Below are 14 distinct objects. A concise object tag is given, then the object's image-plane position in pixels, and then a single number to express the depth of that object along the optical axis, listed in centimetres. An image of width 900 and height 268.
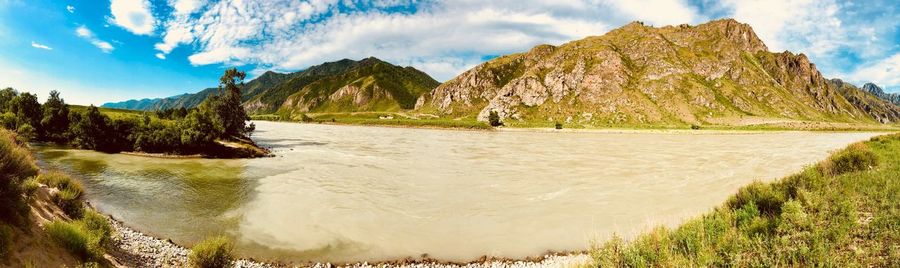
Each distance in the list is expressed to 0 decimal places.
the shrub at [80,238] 1161
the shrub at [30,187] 1295
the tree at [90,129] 5719
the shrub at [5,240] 922
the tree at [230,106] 6669
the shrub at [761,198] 1434
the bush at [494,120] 18125
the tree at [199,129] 5341
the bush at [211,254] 1224
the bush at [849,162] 2261
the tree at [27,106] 7056
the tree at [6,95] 8919
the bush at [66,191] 1648
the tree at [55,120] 6631
